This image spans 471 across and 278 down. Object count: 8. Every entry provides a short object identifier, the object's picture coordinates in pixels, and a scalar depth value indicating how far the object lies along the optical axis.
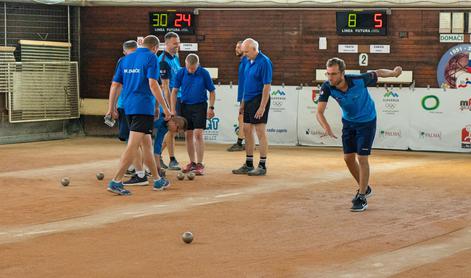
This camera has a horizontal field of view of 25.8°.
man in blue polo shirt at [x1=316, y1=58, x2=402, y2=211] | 11.69
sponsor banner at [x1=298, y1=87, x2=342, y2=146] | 20.56
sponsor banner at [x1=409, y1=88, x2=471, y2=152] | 19.47
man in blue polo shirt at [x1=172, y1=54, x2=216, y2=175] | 15.31
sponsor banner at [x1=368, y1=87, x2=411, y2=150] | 19.97
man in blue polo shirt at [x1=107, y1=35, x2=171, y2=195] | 12.85
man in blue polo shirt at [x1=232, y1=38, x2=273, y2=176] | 15.03
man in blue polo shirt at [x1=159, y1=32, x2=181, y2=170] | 15.08
